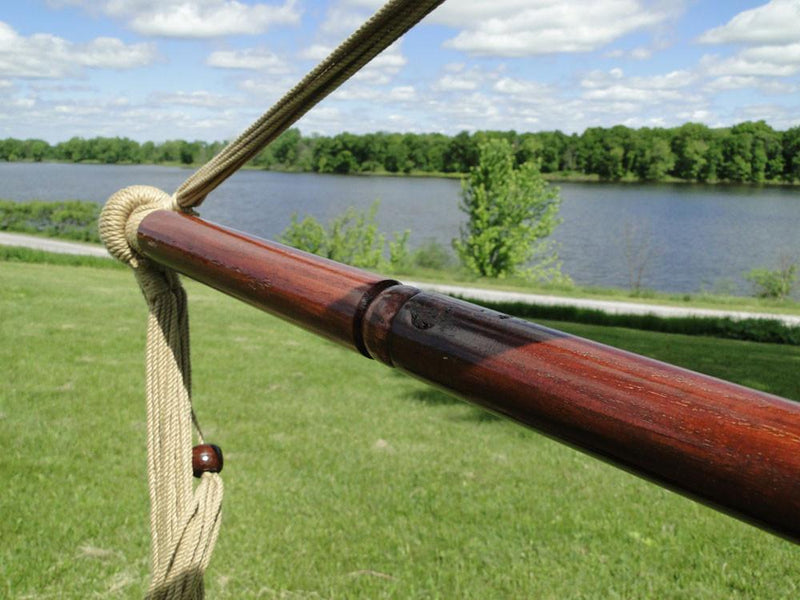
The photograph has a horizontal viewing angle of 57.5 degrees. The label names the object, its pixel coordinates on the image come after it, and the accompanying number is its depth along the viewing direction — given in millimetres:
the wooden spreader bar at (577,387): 560
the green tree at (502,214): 33250
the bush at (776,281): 27812
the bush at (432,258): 31219
